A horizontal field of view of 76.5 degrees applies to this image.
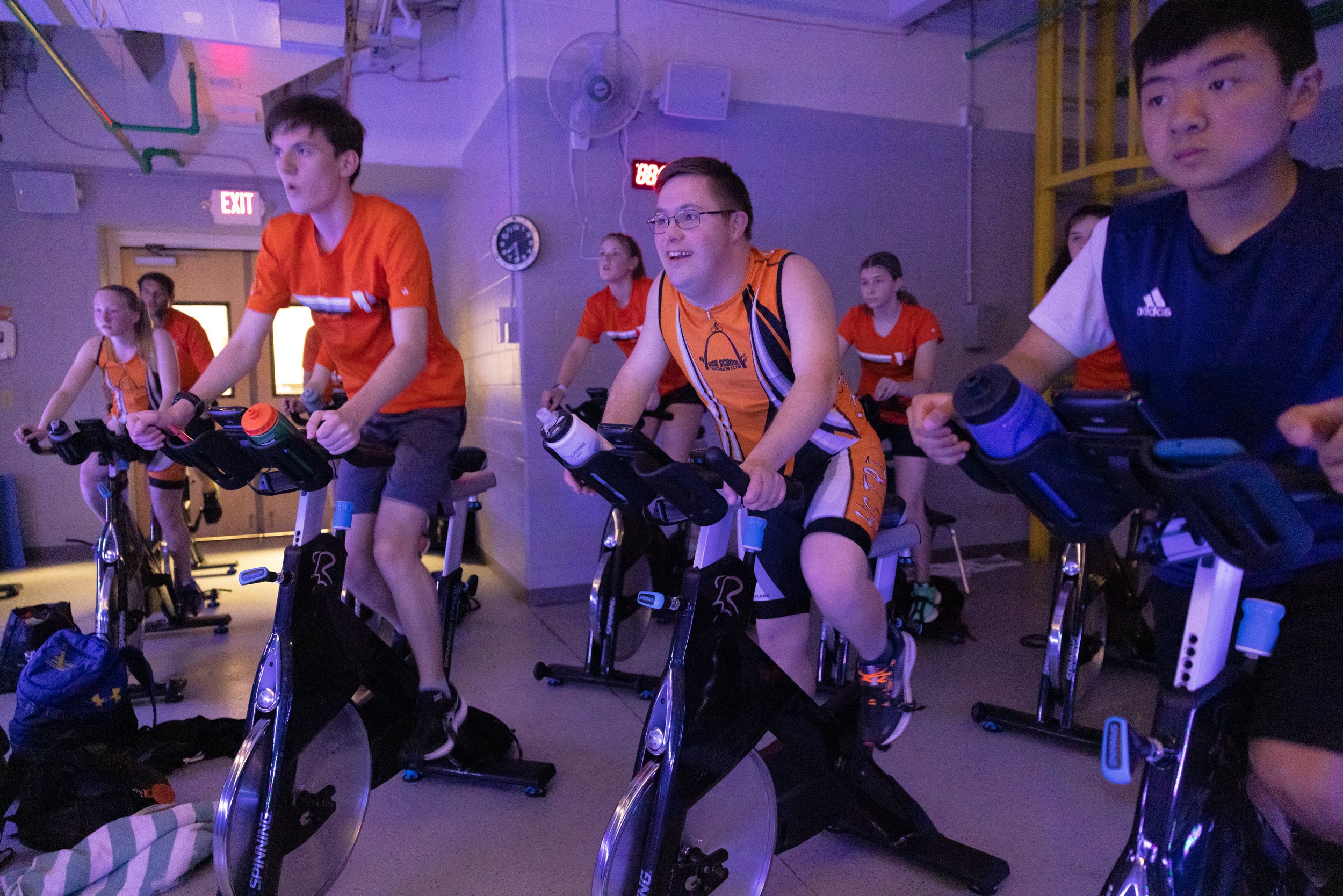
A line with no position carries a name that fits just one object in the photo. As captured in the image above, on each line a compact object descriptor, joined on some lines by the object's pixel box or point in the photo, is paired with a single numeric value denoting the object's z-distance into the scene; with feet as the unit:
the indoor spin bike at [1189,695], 3.00
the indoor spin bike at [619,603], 10.30
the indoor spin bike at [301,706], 5.13
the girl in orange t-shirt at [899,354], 12.53
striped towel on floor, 6.00
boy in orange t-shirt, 6.95
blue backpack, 7.91
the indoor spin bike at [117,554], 9.17
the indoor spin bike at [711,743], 4.29
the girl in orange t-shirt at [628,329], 12.45
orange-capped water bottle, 4.94
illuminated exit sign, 18.95
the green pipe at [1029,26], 15.69
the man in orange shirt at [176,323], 14.52
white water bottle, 4.07
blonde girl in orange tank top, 12.25
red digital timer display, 14.56
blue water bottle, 2.94
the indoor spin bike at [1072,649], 8.61
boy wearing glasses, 5.76
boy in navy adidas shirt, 3.43
